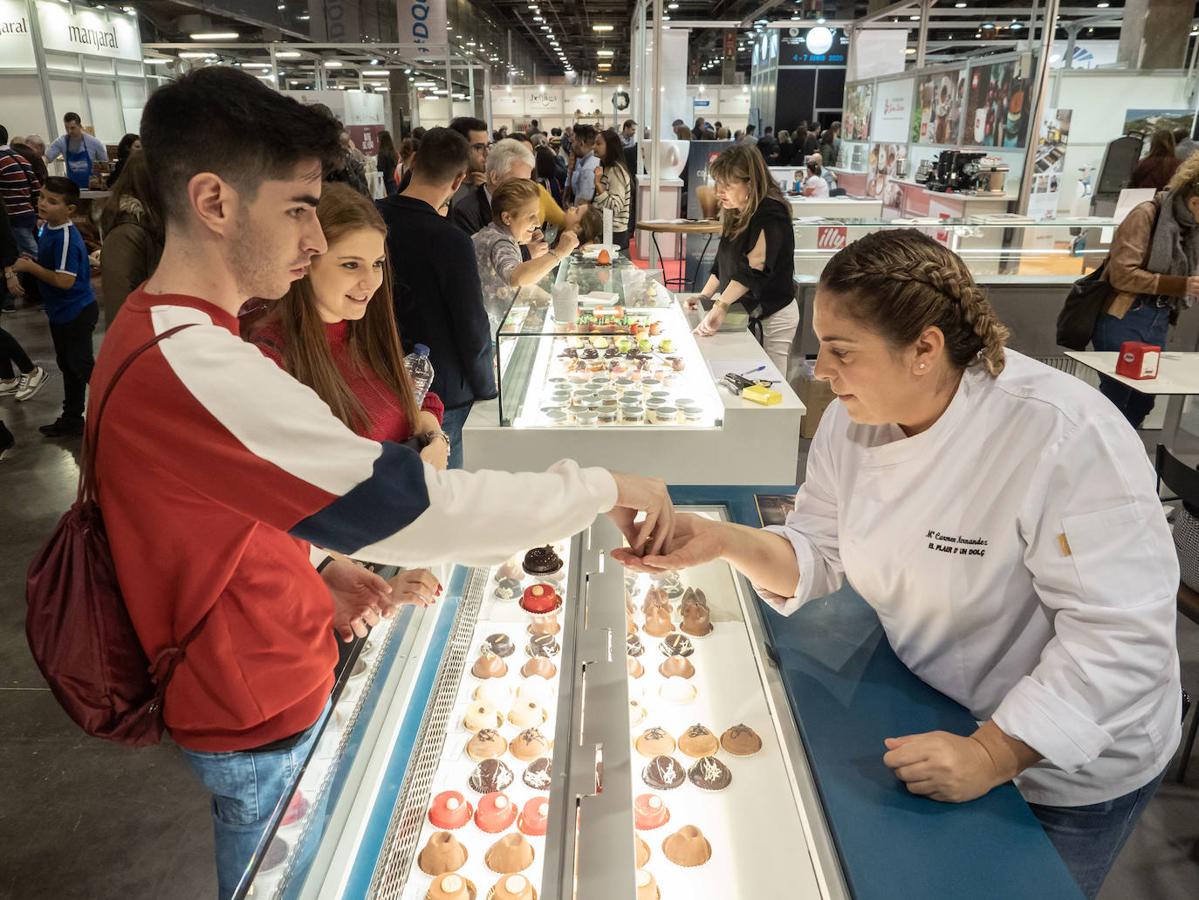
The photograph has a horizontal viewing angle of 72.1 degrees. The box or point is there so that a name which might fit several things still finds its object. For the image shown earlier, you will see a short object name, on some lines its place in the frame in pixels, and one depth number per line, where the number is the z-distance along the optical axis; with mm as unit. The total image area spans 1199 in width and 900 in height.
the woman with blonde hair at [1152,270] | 4219
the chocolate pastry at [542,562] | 1911
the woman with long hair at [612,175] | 9142
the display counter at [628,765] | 1109
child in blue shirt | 5531
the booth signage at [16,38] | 12633
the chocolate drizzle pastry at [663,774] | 1415
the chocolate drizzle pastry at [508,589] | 1851
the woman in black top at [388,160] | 11367
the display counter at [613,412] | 3779
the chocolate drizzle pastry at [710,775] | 1438
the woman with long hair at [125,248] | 3236
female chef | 1248
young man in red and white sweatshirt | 1002
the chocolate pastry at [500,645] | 1687
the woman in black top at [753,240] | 4691
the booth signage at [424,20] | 13641
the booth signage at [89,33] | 13273
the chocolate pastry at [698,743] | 1502
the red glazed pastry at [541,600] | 1804
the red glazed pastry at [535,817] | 1231
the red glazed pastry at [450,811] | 1315
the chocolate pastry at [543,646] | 1639
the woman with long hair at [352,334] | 1970
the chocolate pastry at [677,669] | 1680
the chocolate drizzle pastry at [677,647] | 1728
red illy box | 4125
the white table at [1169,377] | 4004
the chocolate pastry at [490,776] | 1396
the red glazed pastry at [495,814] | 1325
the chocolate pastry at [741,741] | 1473
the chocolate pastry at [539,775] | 1306
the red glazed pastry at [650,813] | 1317
